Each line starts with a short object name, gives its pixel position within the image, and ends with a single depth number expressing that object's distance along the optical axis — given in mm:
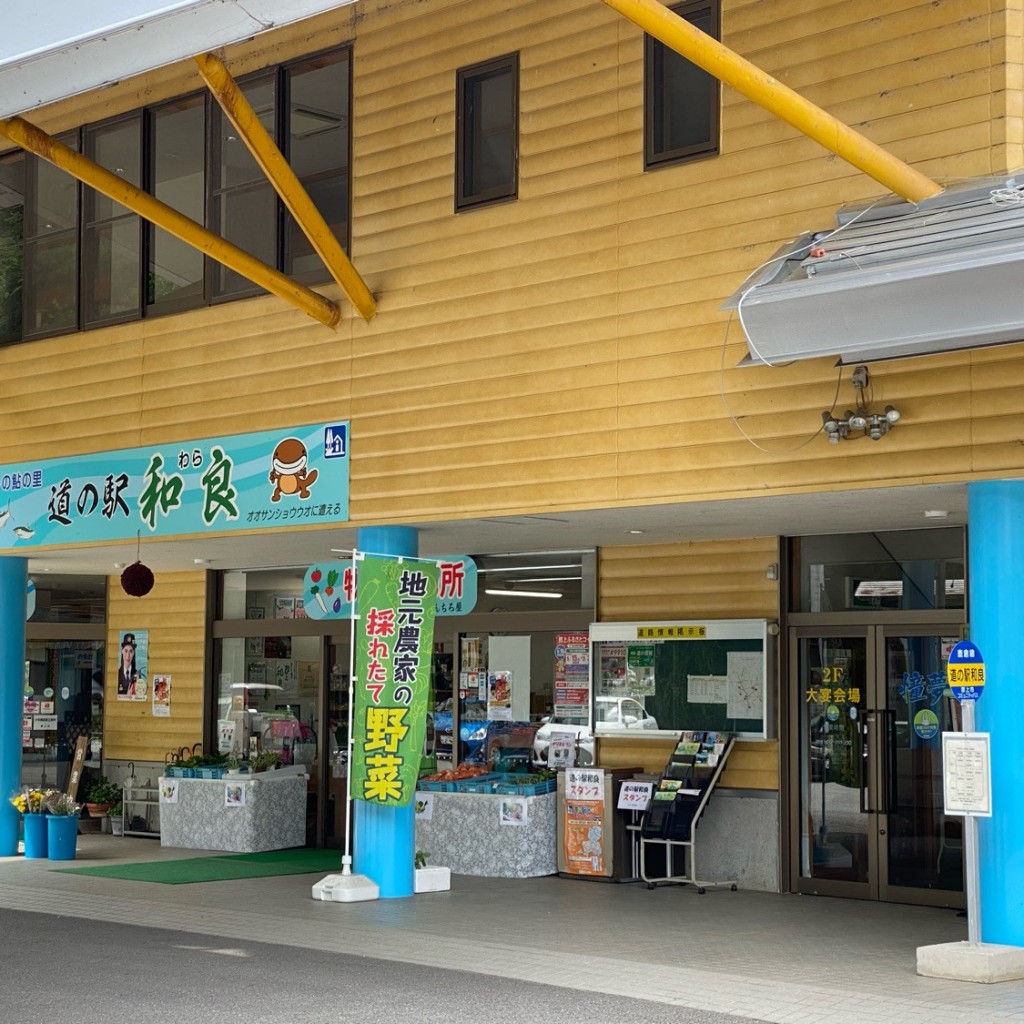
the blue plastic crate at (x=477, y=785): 12922
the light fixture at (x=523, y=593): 13570
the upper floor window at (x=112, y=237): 13648
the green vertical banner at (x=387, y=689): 11023
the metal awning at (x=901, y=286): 7500
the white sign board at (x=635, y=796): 12156
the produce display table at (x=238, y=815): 14492
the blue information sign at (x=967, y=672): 8312
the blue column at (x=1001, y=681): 8422
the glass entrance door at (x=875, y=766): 11328
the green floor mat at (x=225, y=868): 12805
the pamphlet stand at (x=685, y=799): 11766
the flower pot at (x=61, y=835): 13836
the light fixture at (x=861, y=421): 8680
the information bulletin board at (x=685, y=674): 12055
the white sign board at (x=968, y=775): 8211
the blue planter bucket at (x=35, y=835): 13930
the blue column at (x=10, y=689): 14266
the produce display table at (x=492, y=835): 12711
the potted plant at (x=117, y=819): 16375
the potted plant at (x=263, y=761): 14734
